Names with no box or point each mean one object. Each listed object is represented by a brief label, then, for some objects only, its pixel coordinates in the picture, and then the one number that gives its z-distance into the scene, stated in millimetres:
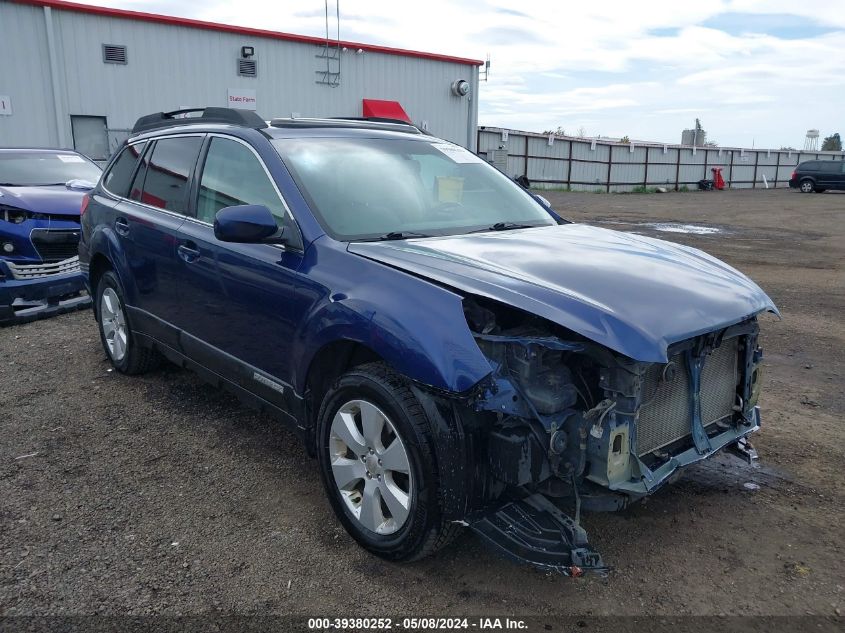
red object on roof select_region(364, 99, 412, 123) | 20703
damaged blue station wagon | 2541
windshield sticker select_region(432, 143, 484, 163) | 4305
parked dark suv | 33656
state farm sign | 18453
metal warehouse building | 15656
